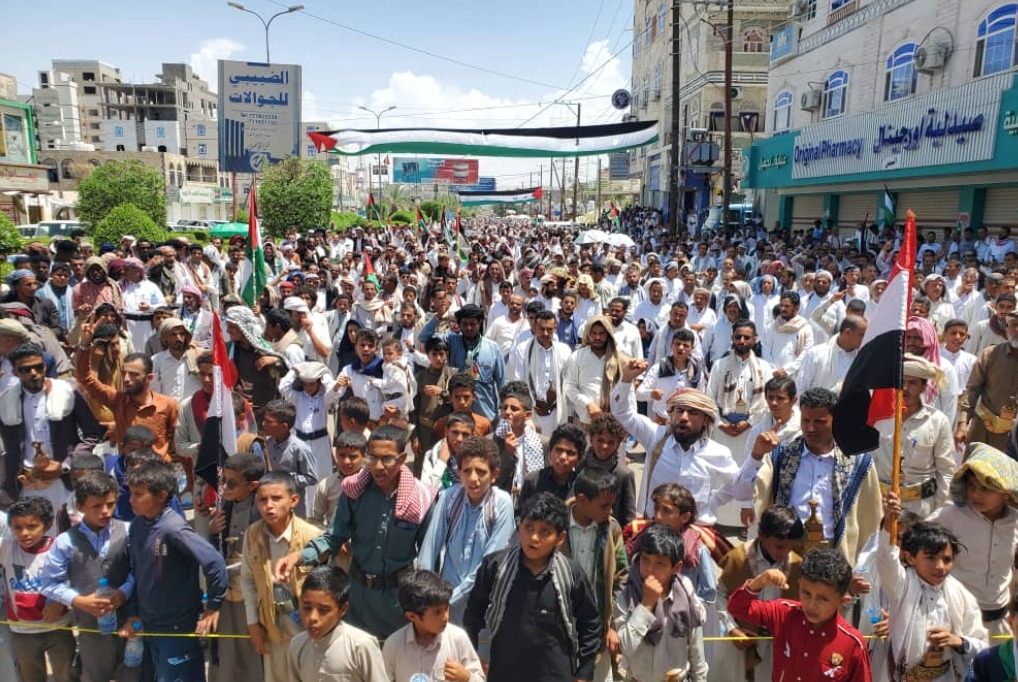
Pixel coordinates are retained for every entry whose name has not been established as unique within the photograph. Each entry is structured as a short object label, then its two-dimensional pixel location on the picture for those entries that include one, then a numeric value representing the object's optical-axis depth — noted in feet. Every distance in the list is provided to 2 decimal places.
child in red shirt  8.40
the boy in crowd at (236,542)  11.16
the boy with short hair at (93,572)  10.17
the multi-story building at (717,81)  111.04
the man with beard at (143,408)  14.79
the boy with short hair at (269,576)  10.03
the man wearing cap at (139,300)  26.05
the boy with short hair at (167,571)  10.07
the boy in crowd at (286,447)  13.42
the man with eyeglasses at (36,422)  14.06
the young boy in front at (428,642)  8.48
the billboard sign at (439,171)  298.76
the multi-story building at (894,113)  47.44
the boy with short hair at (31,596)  10.32
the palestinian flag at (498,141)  51.21
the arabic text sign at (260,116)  85.66
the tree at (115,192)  77.56
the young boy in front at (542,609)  8.75
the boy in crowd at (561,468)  11.23
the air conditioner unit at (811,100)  73.67
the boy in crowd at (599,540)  9.60
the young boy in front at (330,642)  8.70
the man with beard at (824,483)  10.48
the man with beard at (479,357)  17.70
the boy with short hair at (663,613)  8.72
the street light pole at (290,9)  80.74
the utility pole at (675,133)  54.19
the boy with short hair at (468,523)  10.30
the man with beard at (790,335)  21.67
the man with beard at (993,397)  16.79
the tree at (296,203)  81.71
